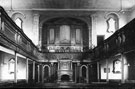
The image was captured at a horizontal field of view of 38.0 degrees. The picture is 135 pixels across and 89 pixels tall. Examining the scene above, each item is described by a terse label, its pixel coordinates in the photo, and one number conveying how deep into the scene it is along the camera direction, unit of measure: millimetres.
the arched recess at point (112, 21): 22111
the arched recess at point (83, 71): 20883
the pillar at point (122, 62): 11150
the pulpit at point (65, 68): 18408
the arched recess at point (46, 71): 20290
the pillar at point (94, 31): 21735
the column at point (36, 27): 21480
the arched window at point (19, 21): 22033
